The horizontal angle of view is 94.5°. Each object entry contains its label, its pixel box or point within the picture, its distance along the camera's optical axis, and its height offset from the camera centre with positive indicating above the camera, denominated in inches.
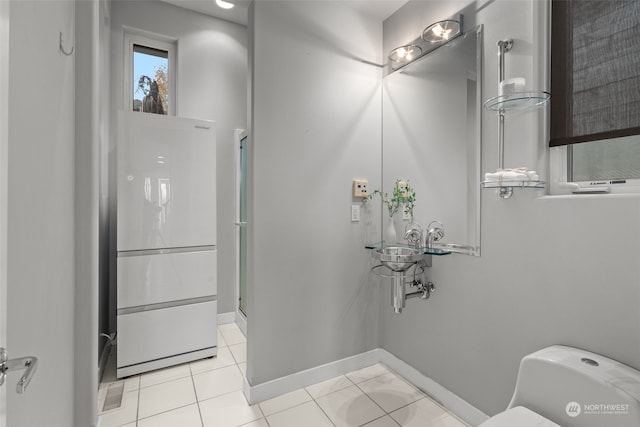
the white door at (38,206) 30.9 +0.7
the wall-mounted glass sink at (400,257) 71.5 -11.0
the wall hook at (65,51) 46.9 +26.3
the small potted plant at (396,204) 83.7 +2.5
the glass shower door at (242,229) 121.3 -7.2
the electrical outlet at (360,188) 89.6 +7.4
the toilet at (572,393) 39.6 -26.0
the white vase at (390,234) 85.6 -6.4
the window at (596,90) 48.3 +21.5
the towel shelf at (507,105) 53.9 +20.8
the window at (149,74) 110.0 +52.8
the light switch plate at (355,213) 90.3 -0.2
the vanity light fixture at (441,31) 71.7 +45.6
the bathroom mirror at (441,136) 68.4 +20.2
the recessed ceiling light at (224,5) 106.0 +75.5
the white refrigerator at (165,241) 86.0 -9.2
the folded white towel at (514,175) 54.2 +7.0
